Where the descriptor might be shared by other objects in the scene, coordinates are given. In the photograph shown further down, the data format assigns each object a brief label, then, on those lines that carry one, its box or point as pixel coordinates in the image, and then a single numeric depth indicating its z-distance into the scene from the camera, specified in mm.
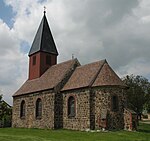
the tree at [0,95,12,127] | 44316
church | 28125
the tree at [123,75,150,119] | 51281
